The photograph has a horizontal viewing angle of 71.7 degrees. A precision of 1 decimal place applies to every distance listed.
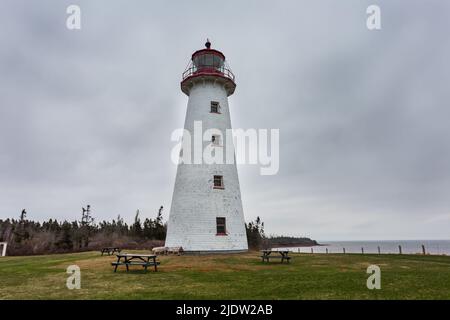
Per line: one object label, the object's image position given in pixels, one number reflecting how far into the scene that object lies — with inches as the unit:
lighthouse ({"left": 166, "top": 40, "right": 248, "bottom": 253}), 768.3
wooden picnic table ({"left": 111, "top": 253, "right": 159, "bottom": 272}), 471.1
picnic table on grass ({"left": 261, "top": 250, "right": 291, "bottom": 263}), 607.8
